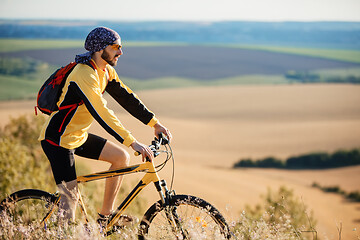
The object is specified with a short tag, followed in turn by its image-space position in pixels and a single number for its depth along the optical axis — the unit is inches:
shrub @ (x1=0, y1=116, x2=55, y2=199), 434.3
